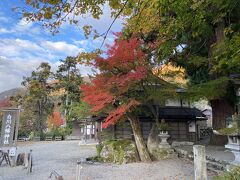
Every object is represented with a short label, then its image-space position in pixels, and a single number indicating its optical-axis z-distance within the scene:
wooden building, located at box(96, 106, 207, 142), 13.16
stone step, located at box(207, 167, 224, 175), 6.61
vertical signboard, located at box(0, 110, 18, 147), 10.84
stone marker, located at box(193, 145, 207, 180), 4.00
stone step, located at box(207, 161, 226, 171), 6.59
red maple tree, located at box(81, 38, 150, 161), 9.21
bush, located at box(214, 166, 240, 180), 3.47
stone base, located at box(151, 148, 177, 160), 10.36
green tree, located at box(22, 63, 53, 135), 27.89
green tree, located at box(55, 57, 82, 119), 26.86
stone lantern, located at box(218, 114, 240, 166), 5.15
